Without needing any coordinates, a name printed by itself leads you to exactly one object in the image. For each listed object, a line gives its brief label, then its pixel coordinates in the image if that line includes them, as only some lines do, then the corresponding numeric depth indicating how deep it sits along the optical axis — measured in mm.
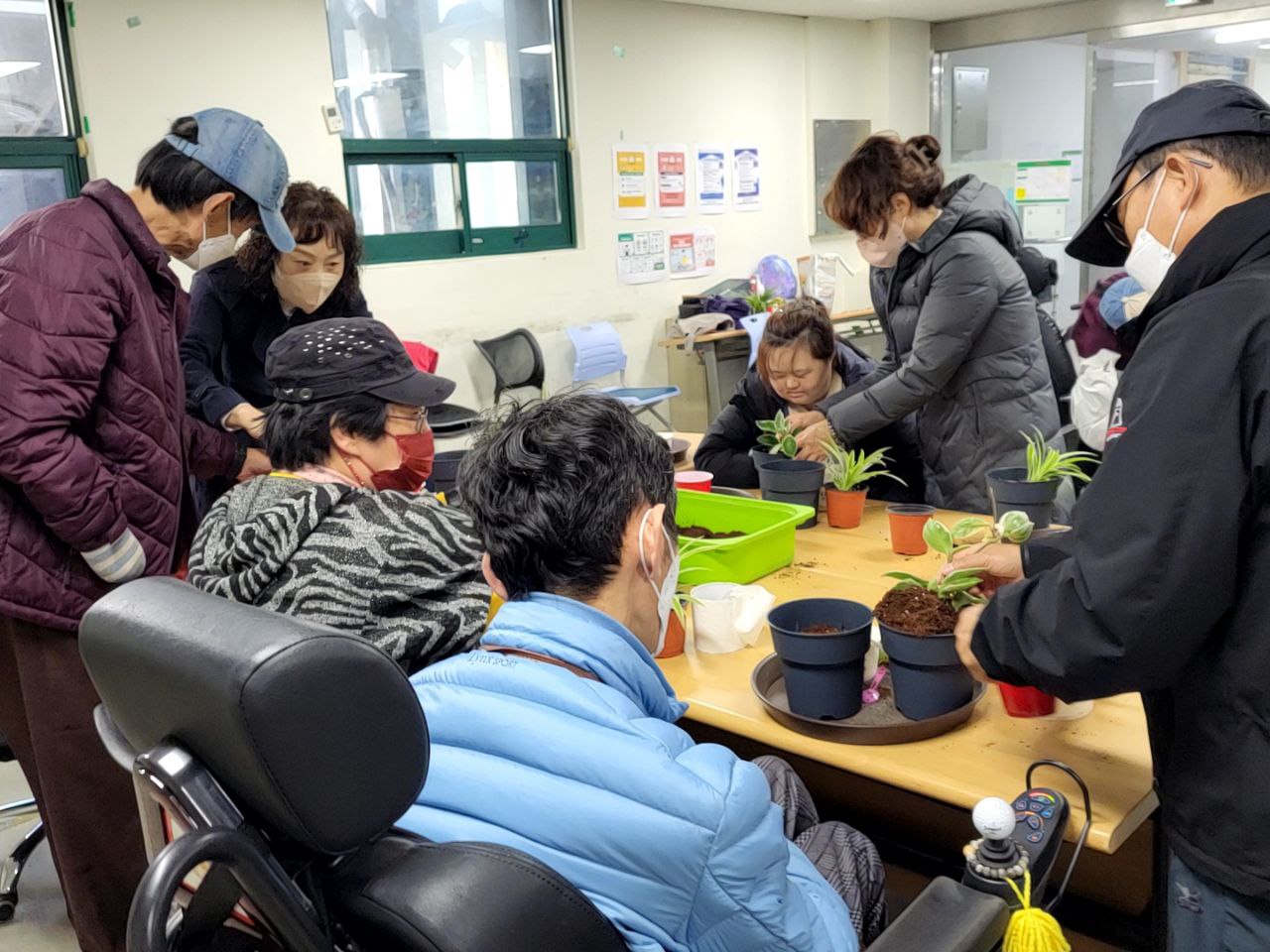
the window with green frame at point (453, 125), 5426
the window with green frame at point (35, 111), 4348
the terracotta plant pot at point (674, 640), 1842
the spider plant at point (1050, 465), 2156
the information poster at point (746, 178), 7113
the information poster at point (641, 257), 6551
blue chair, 6023
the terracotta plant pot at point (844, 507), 2520
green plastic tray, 2082
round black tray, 1489
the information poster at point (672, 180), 6656
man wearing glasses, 1128
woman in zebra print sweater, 1618
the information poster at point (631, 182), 6434
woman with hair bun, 2604
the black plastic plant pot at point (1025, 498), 2143
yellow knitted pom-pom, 1181
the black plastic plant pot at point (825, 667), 1503
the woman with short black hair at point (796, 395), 2838
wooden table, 1362
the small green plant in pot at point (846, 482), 2523
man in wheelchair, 934
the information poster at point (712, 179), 6891
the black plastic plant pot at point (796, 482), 2535
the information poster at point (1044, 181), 7578
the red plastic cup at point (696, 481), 2561
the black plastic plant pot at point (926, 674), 1484
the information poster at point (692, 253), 6812
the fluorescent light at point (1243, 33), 6668
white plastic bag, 3027
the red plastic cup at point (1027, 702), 1542
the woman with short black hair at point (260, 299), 2617
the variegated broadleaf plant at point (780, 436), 2693
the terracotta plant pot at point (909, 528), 2281
